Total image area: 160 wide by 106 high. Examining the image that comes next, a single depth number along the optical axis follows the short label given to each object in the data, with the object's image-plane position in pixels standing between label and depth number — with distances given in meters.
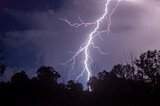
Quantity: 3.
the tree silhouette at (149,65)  24.23
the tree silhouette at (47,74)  32.24
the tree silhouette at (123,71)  27.90
